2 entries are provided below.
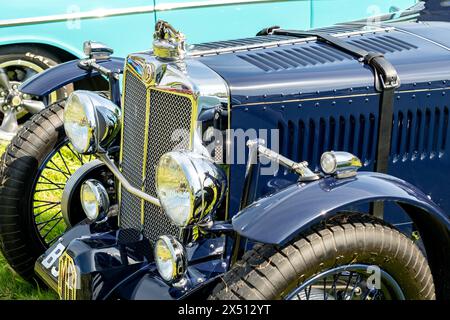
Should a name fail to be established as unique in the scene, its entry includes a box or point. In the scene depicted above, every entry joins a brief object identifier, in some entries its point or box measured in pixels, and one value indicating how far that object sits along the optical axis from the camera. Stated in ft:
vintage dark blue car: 8.24
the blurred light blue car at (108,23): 18.98
